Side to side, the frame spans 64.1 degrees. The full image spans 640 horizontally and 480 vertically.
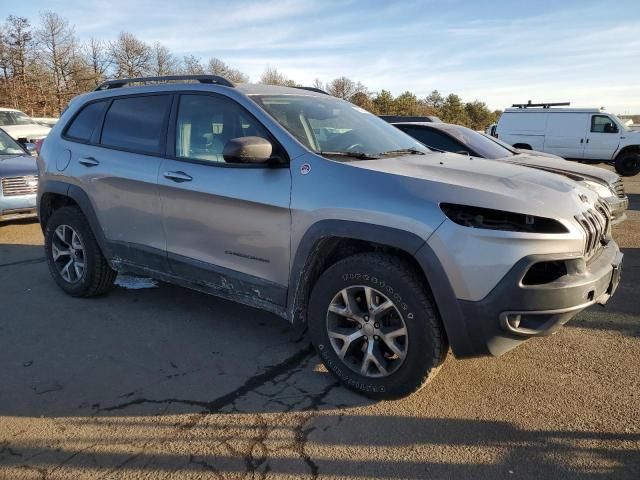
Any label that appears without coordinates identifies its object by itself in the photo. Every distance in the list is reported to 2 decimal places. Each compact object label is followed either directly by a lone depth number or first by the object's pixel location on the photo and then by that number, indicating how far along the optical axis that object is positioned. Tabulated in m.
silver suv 2.65
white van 17.69
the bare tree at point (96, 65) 41.44
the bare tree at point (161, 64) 44.81
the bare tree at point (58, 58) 39.19
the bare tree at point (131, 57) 43.09
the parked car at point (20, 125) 15.39
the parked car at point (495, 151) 6.98
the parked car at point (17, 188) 7.42
